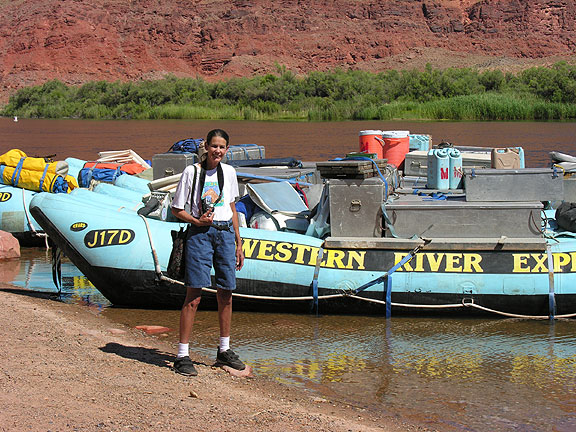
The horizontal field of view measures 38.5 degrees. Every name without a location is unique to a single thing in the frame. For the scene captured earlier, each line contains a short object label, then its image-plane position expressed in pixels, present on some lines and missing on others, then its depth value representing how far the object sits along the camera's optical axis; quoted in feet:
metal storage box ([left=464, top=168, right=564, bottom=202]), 29.66
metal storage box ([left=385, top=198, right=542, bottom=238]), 27.37
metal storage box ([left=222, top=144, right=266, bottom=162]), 44.16
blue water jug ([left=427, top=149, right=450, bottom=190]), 34.94
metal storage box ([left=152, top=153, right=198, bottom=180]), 37.91
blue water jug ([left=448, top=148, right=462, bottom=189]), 35.09
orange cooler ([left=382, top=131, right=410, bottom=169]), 42.04
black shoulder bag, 18.92
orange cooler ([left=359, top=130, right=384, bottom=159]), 42.34
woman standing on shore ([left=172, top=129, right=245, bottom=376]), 18.69
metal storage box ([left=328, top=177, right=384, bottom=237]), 27.68
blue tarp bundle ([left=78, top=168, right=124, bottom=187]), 44.34
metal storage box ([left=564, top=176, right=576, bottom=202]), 32.07
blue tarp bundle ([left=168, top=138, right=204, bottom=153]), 41.65
